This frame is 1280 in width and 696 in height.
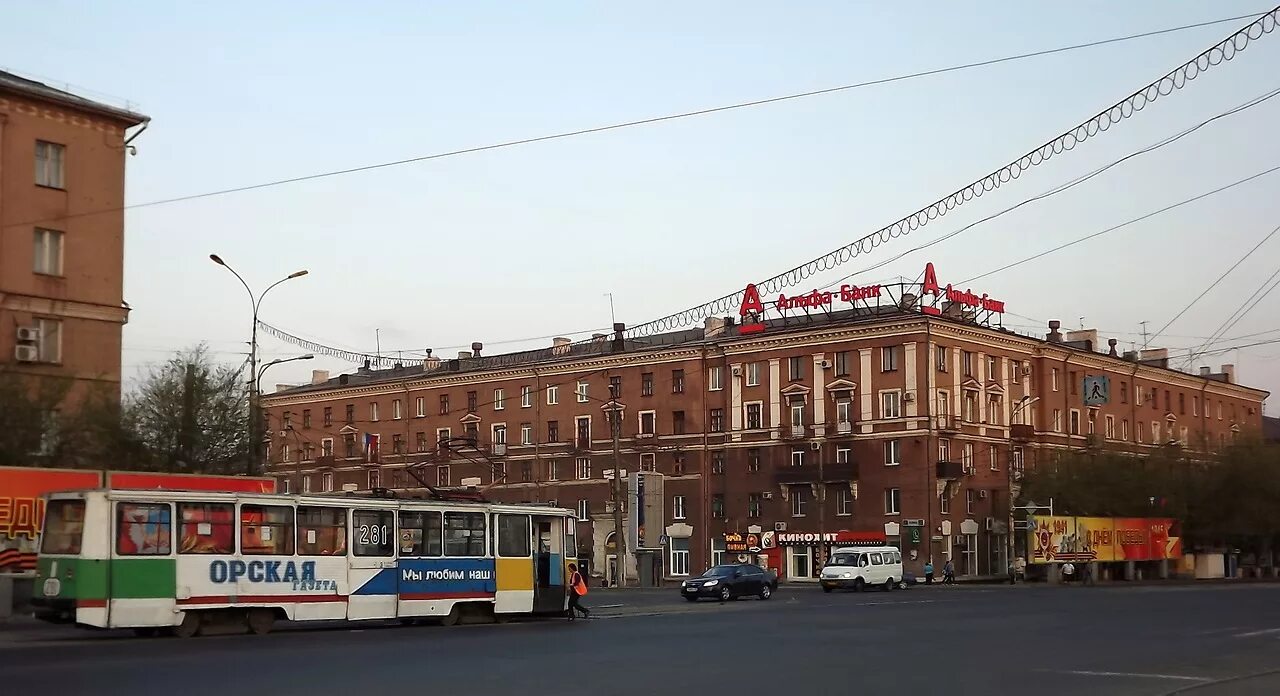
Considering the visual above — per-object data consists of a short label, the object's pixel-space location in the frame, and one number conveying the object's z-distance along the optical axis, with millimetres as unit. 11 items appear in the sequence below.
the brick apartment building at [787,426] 78688
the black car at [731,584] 50938
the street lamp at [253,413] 46781
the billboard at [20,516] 32375
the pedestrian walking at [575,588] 34750
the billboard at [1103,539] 72438
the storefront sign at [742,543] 82812
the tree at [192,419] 45781
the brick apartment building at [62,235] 45656
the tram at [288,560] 26016
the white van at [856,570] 62312
